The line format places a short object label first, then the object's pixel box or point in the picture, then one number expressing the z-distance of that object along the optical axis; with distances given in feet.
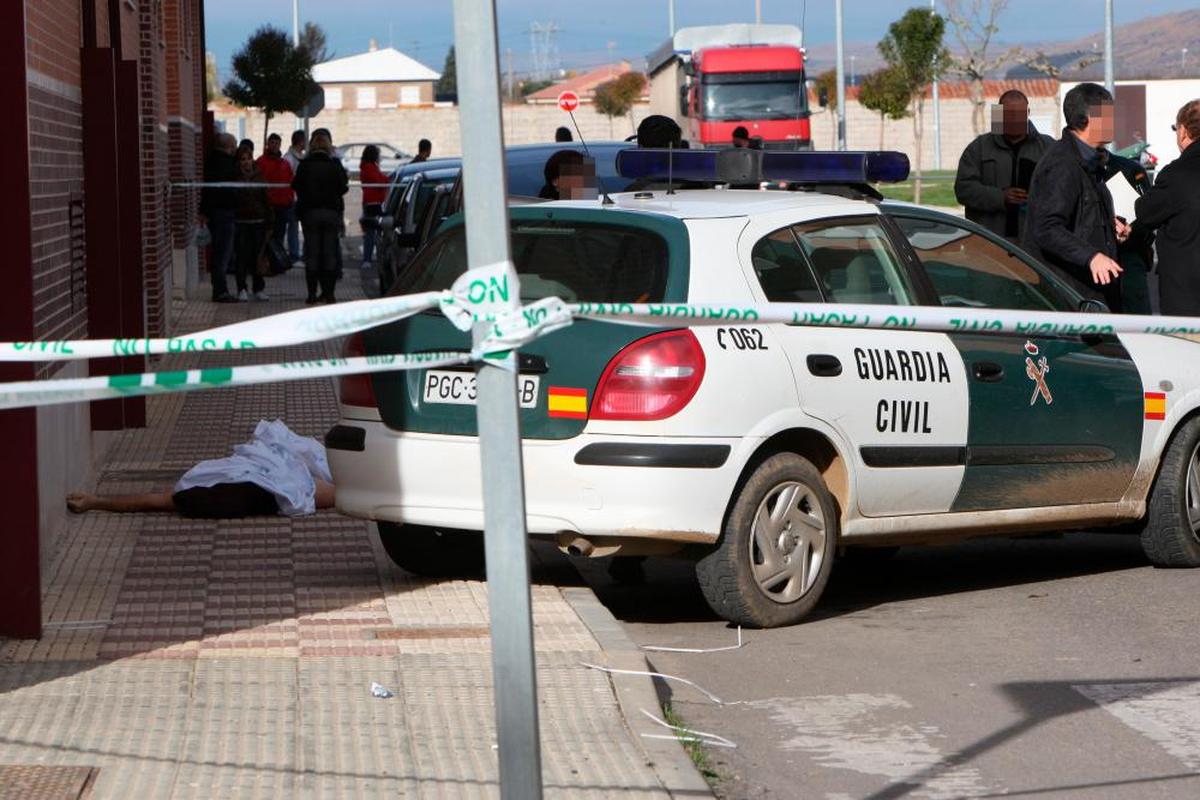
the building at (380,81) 502.38
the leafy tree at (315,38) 215.92
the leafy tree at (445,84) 594.32
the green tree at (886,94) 229.66
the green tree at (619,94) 311.68
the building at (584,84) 489.75
